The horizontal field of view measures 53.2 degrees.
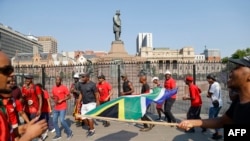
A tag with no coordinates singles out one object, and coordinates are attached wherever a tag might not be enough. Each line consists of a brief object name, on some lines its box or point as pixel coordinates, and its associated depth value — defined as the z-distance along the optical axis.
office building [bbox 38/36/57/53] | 182.07
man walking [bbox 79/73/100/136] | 7.11
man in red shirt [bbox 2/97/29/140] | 3.65
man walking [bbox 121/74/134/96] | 8.64
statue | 27.09
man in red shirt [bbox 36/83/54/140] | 7.12
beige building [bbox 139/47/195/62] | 87.38
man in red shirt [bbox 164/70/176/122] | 7.60
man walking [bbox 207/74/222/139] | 6.93
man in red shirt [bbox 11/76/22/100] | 5.61
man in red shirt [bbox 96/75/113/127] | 8.66
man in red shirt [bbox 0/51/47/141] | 1.75
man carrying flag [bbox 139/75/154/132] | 7.49
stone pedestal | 25.61
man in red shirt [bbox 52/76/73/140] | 6.83
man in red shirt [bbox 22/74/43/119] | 6.64
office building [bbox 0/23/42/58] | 106.94
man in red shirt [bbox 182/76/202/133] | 7.02
